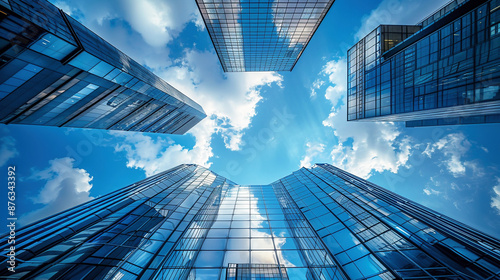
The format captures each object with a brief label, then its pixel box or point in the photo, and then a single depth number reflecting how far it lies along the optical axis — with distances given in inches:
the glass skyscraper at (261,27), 1291.8
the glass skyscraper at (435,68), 663.8
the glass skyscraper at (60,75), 462.3
